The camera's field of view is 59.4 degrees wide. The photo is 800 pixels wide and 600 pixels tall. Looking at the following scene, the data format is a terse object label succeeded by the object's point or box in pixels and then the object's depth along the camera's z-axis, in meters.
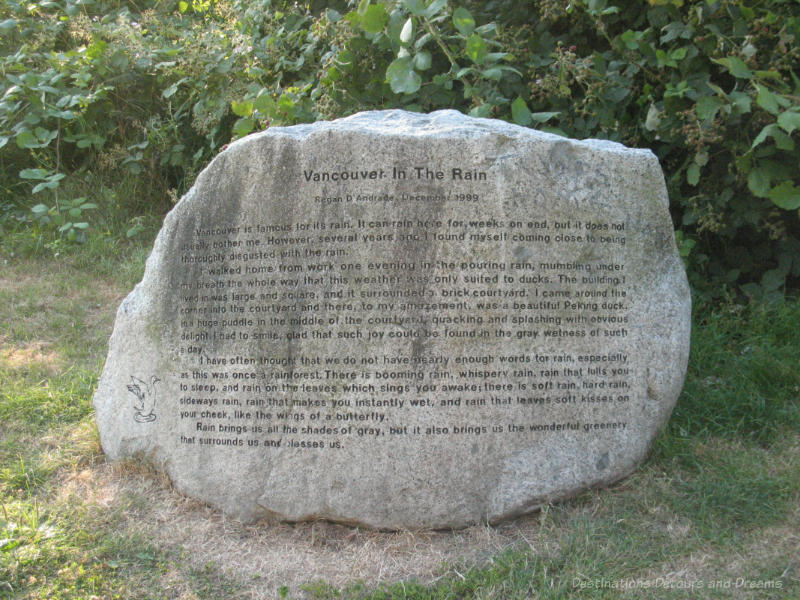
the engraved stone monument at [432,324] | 2.65
